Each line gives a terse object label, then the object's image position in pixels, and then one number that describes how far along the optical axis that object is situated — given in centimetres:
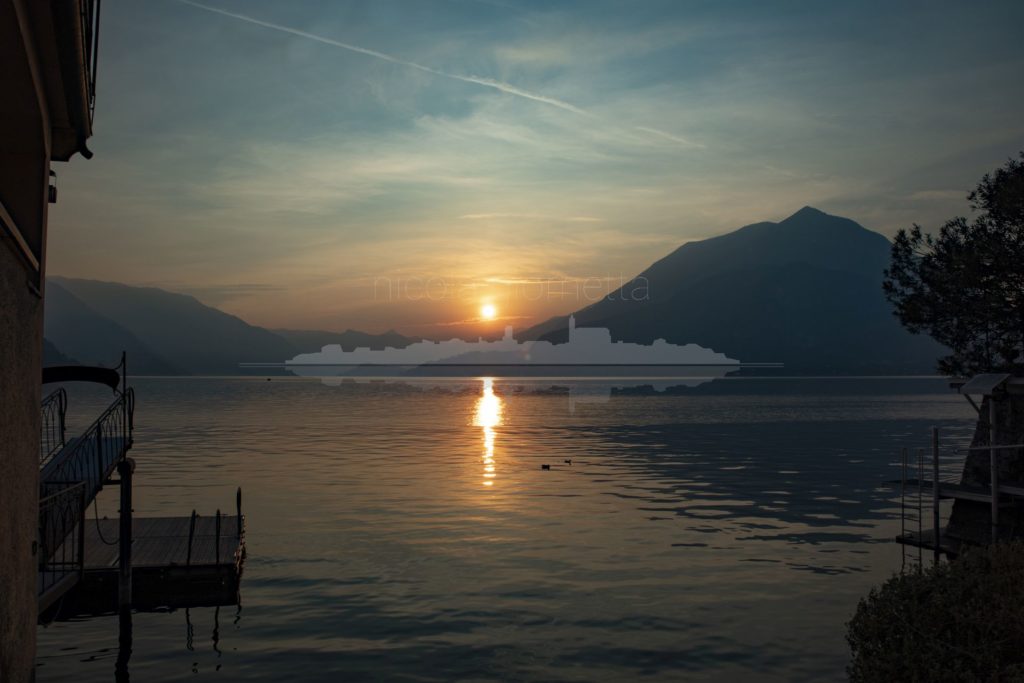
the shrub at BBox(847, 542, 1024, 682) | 1162
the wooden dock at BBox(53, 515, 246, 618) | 2462
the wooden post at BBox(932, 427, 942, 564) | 3114
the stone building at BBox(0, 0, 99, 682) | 1028
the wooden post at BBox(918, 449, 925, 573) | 3251
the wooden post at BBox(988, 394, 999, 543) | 2802
